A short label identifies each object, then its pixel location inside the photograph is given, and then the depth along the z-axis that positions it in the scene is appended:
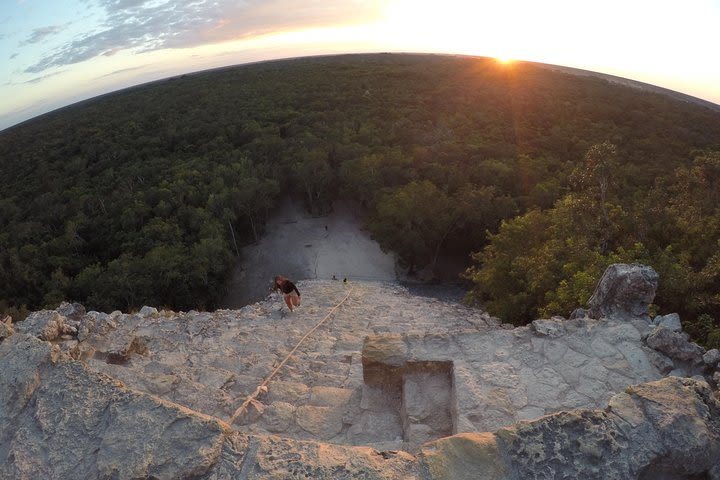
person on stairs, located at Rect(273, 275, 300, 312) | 10.98
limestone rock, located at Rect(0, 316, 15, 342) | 5.69
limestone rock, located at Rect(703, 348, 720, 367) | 5.42
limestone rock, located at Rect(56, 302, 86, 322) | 8.89
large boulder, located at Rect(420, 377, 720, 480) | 3.45
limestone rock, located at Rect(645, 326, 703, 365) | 5.48
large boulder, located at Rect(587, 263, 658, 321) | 6.55
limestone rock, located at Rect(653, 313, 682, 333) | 6.00
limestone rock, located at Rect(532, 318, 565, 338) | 6.30
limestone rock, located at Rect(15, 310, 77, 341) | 6.82
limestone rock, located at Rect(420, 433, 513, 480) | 3.39
